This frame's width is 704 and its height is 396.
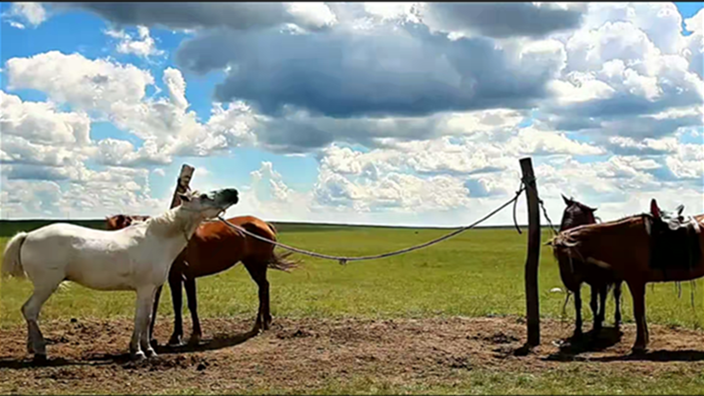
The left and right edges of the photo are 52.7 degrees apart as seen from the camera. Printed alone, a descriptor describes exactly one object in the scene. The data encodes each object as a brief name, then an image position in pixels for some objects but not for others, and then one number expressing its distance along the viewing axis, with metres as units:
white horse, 8.88
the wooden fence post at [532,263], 10.22
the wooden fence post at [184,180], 10.79
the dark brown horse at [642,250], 9.91
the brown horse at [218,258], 10.84
